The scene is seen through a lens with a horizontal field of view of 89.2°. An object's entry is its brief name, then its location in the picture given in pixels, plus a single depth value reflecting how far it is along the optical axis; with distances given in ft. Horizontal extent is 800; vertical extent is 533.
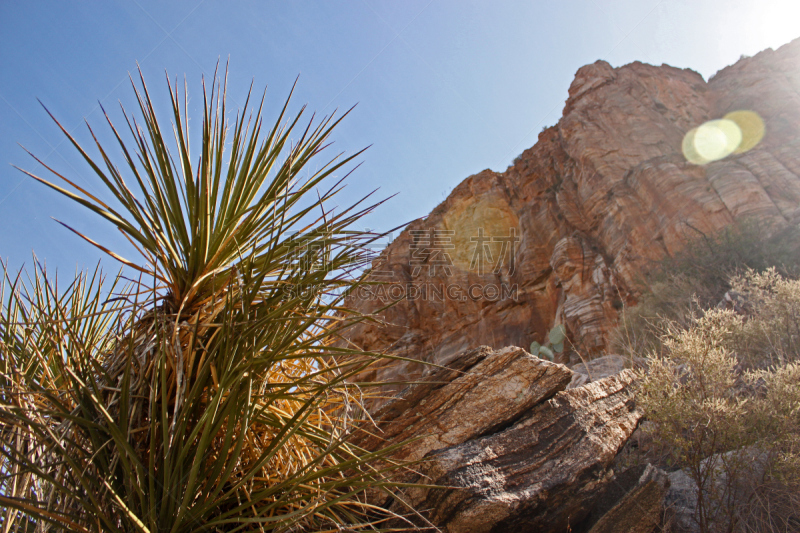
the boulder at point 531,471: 8.04
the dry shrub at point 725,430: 8.50
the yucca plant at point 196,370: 4.06
